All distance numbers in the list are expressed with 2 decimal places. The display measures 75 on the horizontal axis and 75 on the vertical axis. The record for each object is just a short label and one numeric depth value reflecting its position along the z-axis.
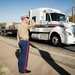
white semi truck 6.11
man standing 2.90
